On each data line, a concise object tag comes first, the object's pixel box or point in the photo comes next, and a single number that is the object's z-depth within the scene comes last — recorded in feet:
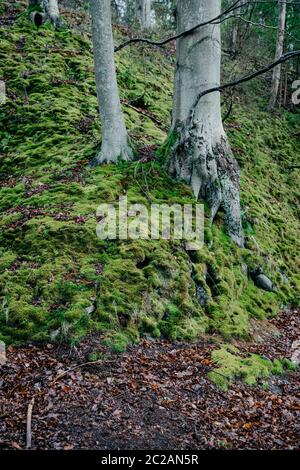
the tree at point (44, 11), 48.67
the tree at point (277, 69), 54.73
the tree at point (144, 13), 66.28
